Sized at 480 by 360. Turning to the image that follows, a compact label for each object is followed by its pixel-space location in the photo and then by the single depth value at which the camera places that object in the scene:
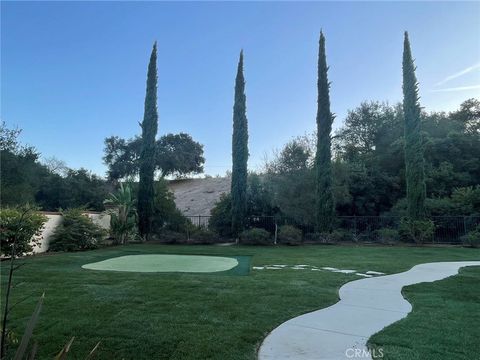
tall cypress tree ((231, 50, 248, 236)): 17.52
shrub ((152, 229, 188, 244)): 16.33
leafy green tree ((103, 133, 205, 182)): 36.50
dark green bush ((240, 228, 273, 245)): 15.31
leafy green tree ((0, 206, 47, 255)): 9.69
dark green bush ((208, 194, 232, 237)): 17.98
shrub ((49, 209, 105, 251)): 13.02
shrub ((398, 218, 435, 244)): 14.64
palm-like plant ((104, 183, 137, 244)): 16.16
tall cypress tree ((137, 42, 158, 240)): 17.92
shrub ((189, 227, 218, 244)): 16.11
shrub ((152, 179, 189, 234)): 18.22
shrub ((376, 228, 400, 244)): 15.00
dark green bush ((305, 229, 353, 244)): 15.62
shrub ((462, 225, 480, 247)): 13.52
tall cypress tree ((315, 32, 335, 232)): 16.69
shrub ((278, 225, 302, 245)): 15.16
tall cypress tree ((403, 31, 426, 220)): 15.95
